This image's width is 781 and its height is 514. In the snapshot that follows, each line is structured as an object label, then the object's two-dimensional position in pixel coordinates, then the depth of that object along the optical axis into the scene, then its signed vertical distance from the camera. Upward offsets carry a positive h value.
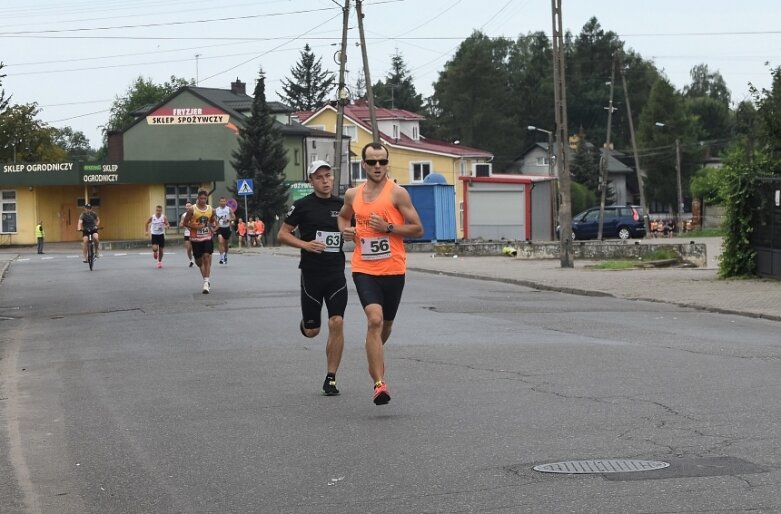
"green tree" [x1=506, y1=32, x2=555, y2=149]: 134.50 +10.62
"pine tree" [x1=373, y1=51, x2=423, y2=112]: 148.75 +12.32
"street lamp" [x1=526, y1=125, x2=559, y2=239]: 57.34 -0.27
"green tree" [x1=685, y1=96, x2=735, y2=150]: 141.00 +7.89
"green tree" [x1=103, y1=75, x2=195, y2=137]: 144.00 +11.51
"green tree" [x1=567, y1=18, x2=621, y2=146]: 132.62 +11.77
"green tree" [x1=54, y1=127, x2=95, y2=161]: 186.75 +9.53
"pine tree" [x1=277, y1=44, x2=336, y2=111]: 151.00 +13.16
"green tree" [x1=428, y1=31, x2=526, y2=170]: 125.25 +8.46
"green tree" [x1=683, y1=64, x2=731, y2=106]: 163.62 +13.08
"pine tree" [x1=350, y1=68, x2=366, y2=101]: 153.88 +13.10
